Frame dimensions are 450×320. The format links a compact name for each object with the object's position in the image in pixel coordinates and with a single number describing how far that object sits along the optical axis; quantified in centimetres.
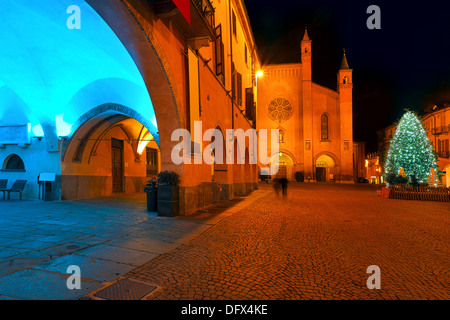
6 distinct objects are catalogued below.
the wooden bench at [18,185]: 1259
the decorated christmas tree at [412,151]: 1856
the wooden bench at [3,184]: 1294
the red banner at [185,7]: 749
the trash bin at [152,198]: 950
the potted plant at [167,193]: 858
